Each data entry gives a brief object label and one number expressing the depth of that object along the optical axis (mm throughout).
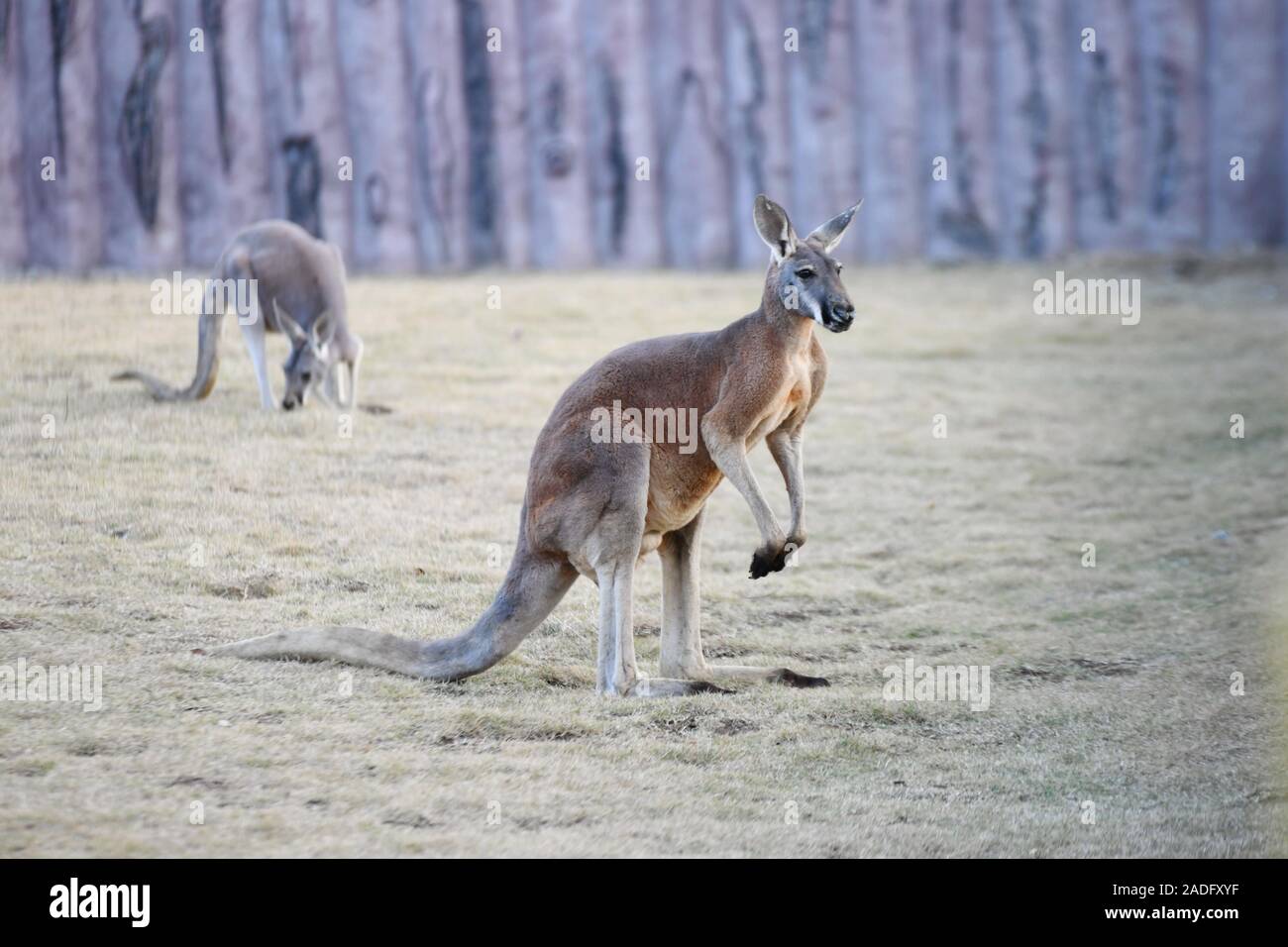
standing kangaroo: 4891
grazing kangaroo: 8141
